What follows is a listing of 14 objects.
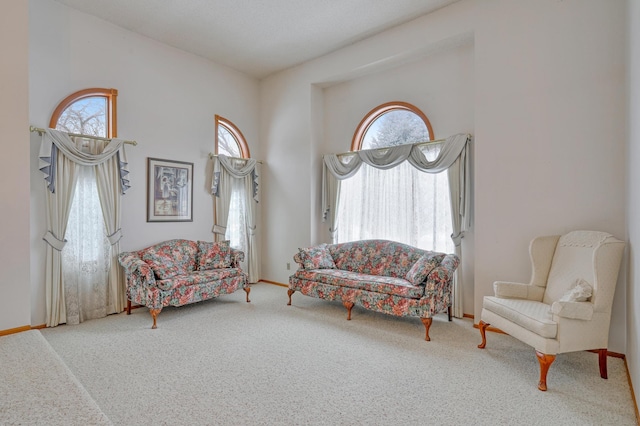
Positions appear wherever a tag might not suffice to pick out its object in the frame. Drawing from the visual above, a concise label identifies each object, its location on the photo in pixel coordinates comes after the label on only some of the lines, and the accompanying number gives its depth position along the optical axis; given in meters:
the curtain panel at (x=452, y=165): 4.27
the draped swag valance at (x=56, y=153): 3.86
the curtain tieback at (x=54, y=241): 3.90
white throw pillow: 2.69
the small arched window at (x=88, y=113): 4.19
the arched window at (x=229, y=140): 5.93
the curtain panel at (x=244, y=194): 5.67
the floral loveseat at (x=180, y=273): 4.08
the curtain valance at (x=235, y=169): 5.60
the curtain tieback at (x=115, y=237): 4.39
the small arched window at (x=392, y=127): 4.89
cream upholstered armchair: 2.58
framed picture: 4.93
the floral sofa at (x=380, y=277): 3.69
